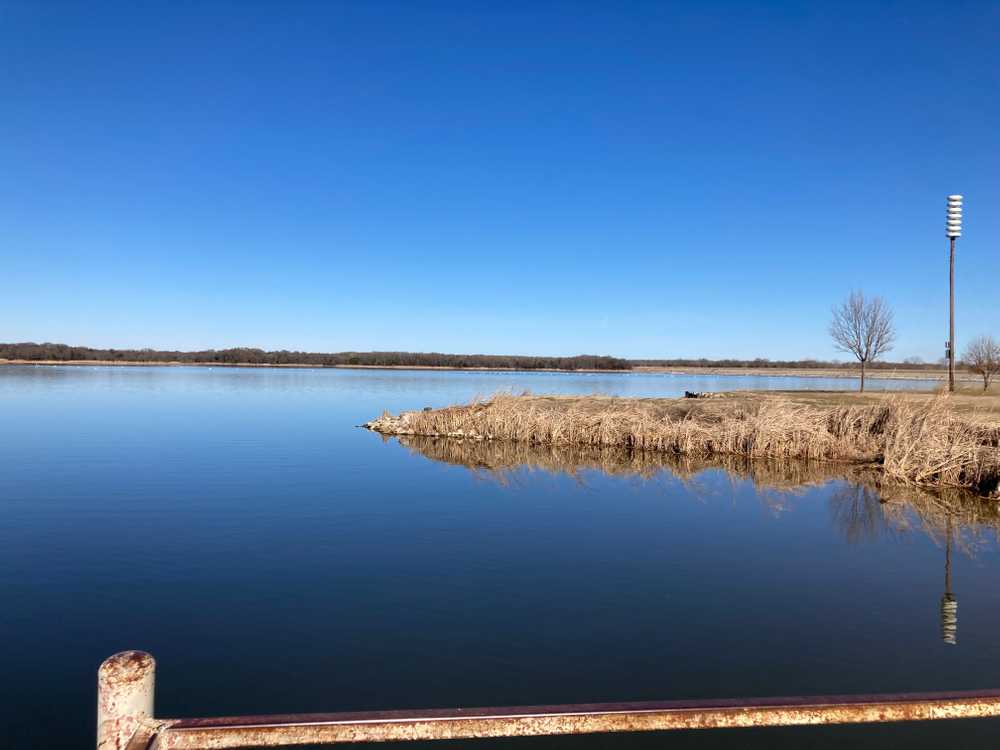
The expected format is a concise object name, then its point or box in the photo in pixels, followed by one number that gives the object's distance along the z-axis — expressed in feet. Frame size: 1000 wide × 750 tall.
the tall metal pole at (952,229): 94.79
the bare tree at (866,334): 133.08
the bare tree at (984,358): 127.85
